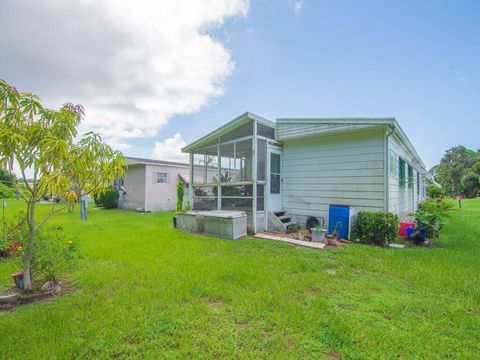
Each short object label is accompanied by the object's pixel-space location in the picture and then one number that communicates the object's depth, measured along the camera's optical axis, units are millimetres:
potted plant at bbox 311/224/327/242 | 5840
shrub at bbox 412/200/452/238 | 5754
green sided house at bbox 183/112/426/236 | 6336
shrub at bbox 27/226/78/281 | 3168
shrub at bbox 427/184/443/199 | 20625
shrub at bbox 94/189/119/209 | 15250
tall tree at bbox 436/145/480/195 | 34406
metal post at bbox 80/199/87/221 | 10219
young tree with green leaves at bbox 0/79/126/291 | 2699
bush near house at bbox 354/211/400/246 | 5598
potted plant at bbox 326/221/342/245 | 5793
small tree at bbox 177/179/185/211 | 10773
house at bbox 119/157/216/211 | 13875
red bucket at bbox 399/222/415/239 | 6478
